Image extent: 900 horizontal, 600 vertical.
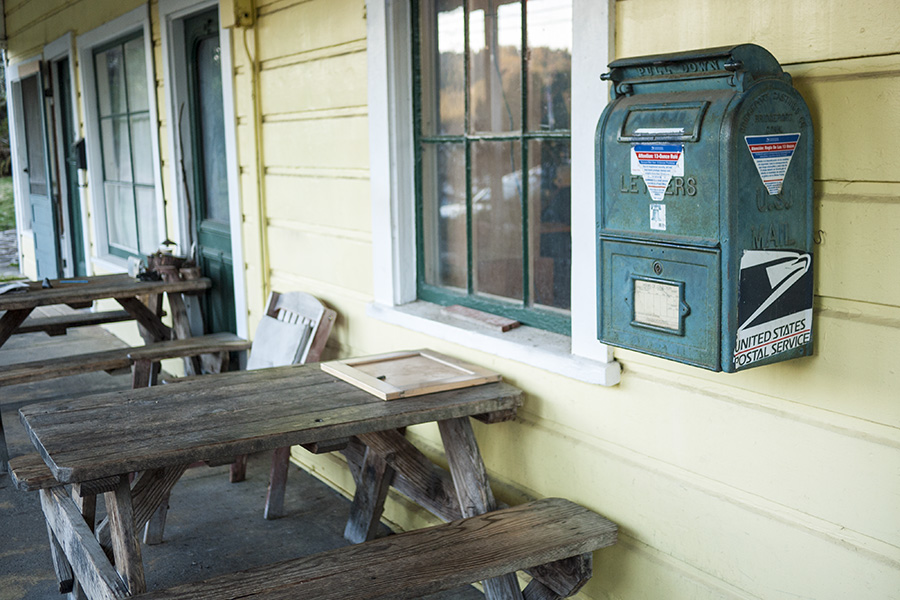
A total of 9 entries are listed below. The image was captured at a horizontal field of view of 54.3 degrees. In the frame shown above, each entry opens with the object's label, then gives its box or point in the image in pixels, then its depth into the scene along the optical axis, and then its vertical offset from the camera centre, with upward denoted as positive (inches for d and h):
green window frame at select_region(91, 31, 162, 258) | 233.6 +12.2
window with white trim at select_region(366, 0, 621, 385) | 93.7 -2.9
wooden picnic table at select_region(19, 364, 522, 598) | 87.5 -25.7
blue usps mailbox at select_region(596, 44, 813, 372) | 69.7 -2.4
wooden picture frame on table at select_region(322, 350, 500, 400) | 105.5 -24.3
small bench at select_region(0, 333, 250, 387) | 172.2 -33.8
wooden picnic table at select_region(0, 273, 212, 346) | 182.5 -22.1
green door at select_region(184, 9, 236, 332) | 193.3 +3.7
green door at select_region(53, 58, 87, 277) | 296.8 +9.8
